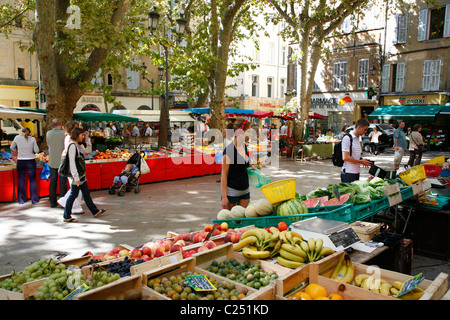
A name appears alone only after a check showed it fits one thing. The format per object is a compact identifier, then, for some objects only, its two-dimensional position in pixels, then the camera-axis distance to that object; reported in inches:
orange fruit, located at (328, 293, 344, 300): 96.2
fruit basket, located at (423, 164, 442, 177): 270.5
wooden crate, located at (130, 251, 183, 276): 107.9
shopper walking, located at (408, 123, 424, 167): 451.8
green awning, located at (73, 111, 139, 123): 547.2
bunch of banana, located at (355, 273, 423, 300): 97.6
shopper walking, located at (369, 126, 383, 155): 753.0
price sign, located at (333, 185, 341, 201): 158.2
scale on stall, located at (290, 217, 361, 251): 119.4
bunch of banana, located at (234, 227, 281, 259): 119.3
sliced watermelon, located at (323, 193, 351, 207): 161.8
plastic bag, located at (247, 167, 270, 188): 202.2
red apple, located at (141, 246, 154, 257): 141.4
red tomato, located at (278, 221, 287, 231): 142.3
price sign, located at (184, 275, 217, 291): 95.0
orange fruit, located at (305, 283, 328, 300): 98.7
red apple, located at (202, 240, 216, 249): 132.0
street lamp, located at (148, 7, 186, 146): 461.1
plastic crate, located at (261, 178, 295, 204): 158.2
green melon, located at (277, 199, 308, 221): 152.7
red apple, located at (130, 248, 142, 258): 138.5
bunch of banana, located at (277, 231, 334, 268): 112.4
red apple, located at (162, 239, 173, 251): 146.0
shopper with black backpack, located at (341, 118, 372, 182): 216.4
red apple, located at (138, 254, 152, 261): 134.9
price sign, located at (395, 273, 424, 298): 91.3
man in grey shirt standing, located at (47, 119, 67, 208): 289.7
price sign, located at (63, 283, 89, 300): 93.0
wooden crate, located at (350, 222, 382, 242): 145.9
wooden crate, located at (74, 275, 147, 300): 84.2
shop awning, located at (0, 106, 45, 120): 499.1
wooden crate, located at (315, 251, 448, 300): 92.0
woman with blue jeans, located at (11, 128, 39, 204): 300.2
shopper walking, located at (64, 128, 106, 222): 250.1
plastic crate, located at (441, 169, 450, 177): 286.7
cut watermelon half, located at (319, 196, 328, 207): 168.9
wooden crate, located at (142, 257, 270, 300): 89.4
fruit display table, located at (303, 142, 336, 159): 672.4
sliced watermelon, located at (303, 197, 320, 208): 168.1
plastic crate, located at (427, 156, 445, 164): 272.7
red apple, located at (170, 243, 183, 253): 136.0
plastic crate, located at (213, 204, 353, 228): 147.8
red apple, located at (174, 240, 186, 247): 145.4
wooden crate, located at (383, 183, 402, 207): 176.1
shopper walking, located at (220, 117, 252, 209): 186.7
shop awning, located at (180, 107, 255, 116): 742.5
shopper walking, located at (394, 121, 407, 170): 458.6
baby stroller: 356.8
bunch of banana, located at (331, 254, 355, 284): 108.6
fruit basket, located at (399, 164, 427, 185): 205.3
